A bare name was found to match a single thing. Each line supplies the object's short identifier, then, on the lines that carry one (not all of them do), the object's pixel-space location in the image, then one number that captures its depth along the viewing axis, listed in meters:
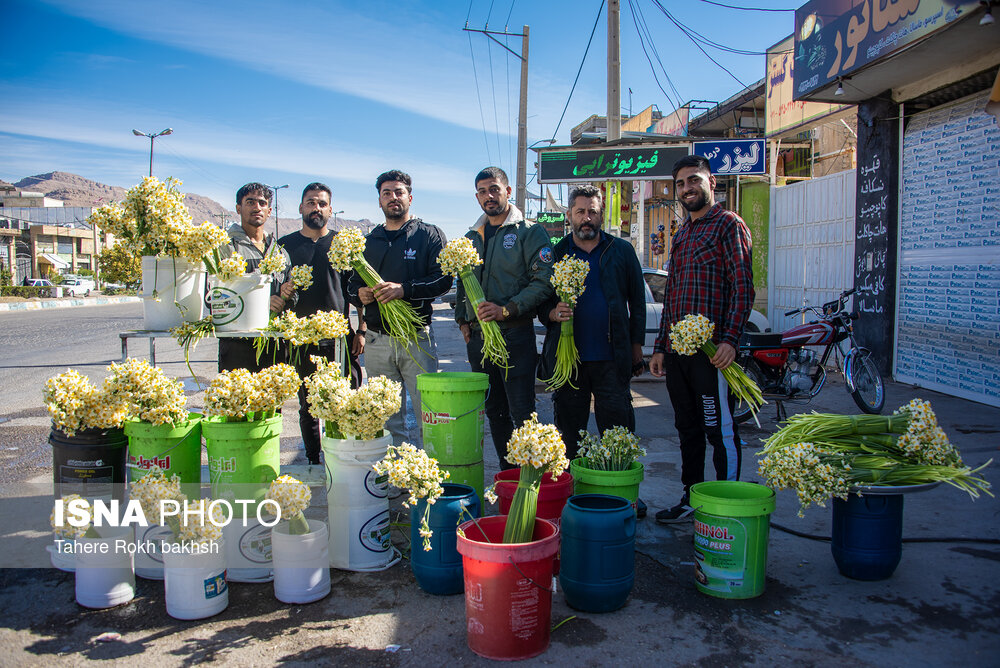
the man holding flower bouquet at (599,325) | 4.52
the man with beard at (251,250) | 4.89
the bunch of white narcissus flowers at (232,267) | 3.91
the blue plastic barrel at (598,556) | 3.13
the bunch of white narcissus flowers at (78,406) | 3.45
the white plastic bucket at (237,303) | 3.99
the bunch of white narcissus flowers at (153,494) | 3.04
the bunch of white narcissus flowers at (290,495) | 3.19
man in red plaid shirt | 4.11
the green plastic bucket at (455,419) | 4.09
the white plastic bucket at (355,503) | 3.66
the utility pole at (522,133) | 23.34
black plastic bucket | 3.59
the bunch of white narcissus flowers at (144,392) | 3.48
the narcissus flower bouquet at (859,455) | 3.28
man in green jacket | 4.58
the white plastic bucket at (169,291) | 3.83
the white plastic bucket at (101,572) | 3.27
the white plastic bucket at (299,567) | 3.32
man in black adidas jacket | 4.91
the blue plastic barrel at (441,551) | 3.36
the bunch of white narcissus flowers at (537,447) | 2.92
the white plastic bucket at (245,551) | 3.58
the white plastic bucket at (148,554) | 3.51
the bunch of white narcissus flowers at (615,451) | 3.84
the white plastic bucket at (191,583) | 3.15
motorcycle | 7.16
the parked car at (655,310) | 9.45
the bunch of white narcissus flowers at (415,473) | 2.99
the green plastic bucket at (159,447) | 3.56
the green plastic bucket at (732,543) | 3.25
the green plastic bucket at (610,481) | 3.71
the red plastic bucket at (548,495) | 3.63
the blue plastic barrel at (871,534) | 3.40
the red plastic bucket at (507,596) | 2.76
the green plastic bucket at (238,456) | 3.56
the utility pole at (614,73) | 12.07
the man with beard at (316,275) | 5.21
